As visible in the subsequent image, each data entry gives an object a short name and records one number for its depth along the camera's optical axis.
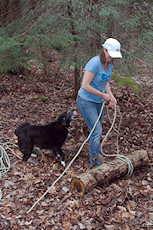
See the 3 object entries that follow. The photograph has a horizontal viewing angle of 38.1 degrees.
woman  3.39
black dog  4.23
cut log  3.55
